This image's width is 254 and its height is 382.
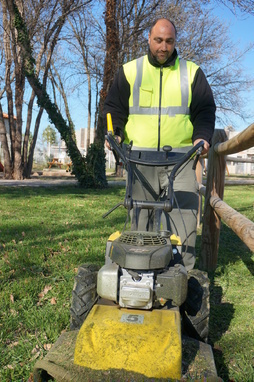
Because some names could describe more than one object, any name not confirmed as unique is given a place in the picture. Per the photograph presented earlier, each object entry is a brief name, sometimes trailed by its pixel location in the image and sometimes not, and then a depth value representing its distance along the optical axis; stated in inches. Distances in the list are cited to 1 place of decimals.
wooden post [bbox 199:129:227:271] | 181.5
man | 125.2
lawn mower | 78.2
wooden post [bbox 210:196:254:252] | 113.4
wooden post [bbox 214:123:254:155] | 115.8
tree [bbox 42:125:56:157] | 2215.6
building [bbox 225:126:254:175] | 1910.7
